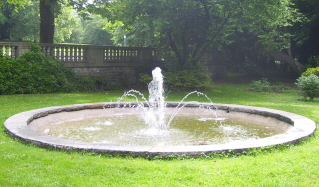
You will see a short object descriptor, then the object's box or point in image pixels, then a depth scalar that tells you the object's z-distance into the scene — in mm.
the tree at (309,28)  25753
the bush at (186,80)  20609
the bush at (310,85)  16069
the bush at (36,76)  16578
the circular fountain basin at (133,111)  6641
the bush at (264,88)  21312
